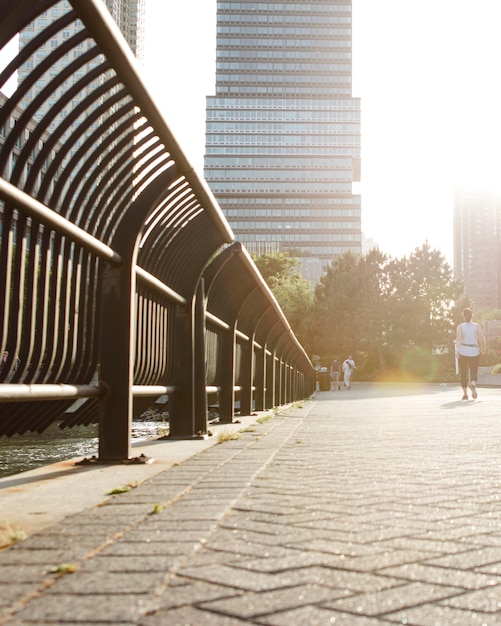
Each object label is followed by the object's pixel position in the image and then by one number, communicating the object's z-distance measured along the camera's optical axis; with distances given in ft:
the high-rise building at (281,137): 595.47
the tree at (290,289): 270.34
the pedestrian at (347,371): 145.51
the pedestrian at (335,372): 154.51
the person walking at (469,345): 59.57
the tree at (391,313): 247.50
